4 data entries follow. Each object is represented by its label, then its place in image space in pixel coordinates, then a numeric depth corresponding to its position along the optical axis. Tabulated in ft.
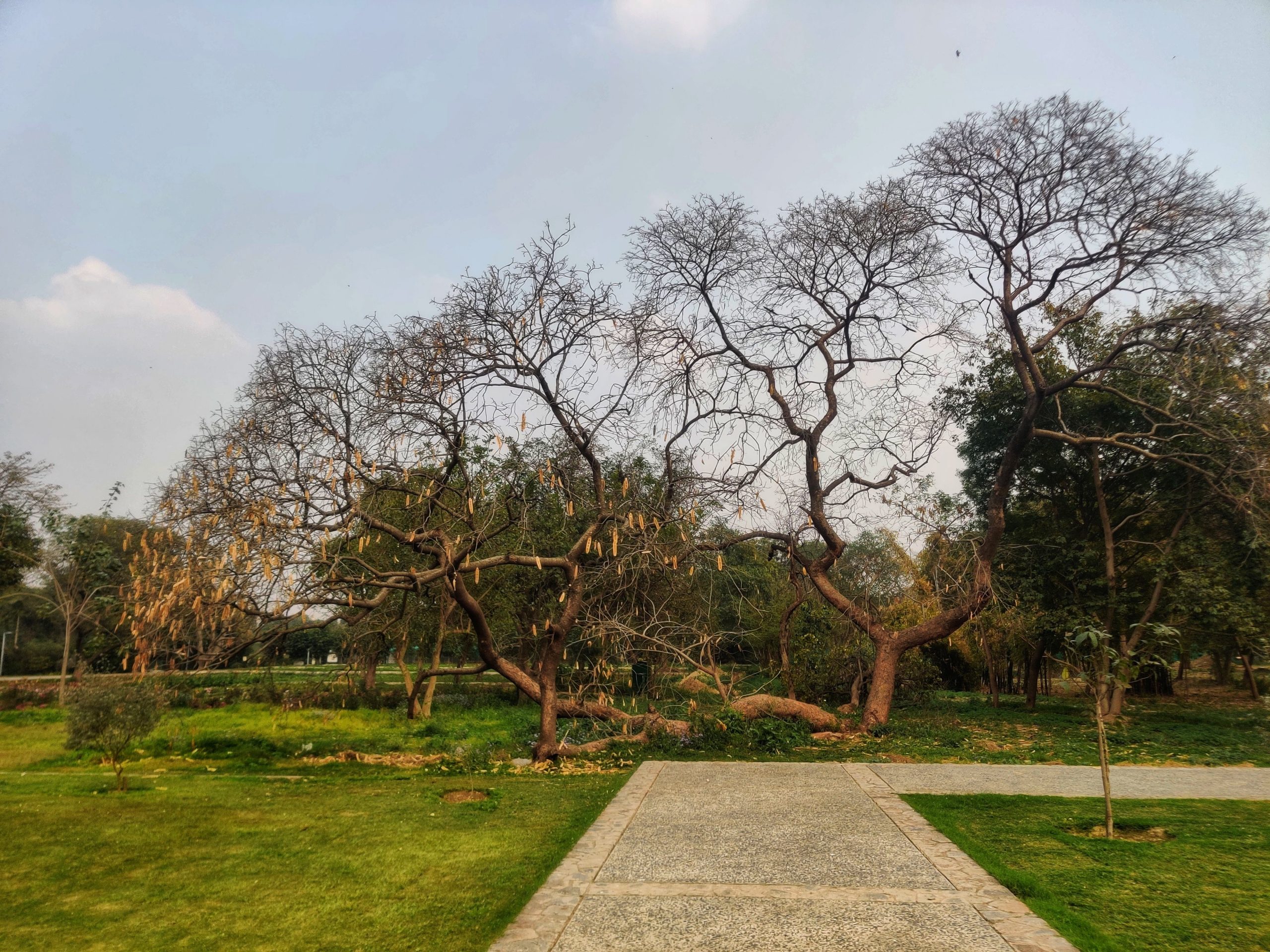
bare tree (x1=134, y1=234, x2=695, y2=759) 28.63
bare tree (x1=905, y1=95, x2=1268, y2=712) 43.50
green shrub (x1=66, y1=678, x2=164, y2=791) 31.45
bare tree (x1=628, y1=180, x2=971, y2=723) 46.21
